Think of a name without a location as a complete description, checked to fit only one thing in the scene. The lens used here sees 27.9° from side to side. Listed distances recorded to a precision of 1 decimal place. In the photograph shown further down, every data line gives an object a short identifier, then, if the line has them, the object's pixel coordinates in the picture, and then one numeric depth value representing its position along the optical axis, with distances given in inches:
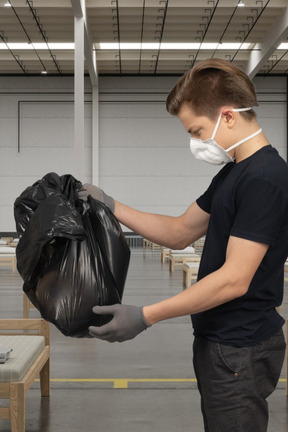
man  57.9
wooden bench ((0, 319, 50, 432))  117.3
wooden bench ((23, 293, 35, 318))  257.6
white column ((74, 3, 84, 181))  558.3
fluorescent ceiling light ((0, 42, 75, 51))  767.7
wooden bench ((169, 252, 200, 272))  507.6
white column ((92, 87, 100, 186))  888.9
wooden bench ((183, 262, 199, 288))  393.4
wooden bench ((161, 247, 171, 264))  613.1
